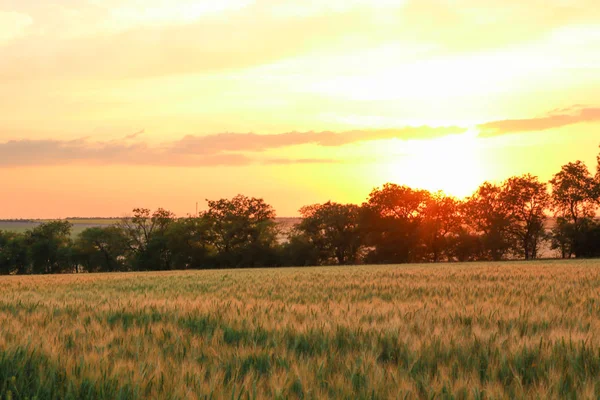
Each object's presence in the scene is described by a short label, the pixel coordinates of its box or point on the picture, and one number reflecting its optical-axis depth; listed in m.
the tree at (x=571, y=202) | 72.50
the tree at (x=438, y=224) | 81.44
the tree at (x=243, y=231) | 82.25
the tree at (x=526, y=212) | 78.25
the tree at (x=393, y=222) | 81.50
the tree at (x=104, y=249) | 99.38
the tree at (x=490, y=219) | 76.00
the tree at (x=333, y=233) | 84.00
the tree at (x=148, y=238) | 91.69
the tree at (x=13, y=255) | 105.56
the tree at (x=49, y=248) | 103.94
